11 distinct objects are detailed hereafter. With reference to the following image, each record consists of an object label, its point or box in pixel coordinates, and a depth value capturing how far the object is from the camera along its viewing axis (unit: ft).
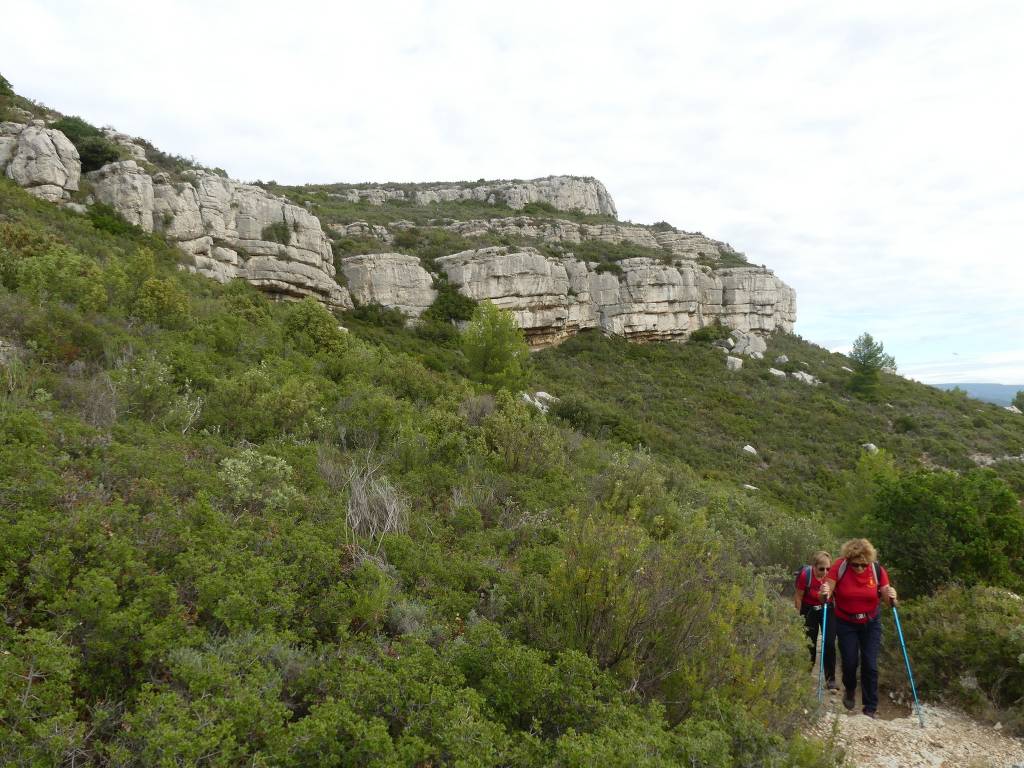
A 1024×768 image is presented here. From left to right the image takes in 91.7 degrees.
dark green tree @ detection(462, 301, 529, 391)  55.14
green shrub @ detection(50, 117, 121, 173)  58.23
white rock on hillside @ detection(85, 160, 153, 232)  55.57
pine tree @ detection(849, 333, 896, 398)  97.49
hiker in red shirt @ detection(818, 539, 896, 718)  13.85
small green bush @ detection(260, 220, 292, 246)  72.43
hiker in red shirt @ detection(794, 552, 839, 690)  16.06
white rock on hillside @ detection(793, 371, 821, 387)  100.67
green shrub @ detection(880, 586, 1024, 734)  13.78
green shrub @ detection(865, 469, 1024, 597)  20.07
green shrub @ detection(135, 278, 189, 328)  30.25
